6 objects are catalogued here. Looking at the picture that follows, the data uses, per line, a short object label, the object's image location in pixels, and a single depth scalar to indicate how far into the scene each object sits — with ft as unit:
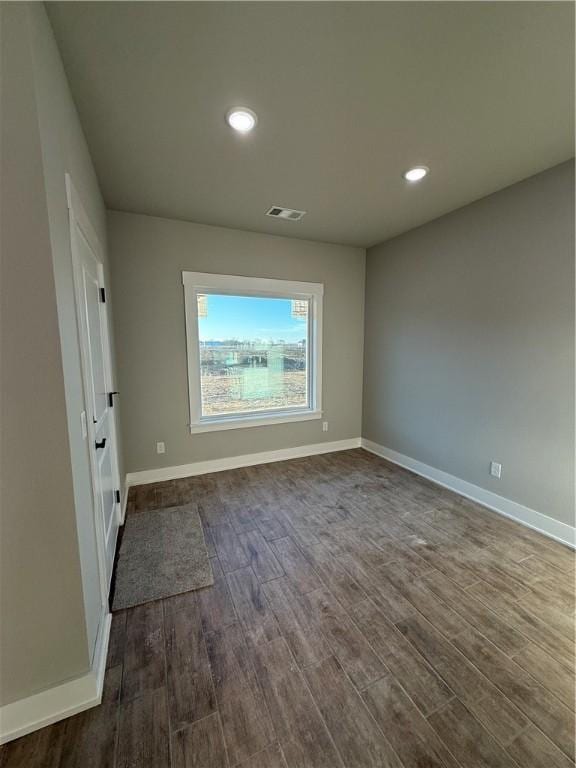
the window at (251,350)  10.77
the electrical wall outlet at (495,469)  8.57
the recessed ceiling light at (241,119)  5.27
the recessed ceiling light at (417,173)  7.07
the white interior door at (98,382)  4.81
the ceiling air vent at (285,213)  9.18
